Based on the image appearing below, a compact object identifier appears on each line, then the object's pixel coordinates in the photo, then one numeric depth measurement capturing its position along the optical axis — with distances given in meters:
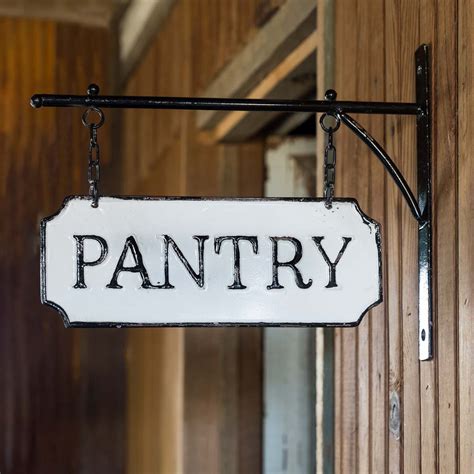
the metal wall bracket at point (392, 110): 2.08
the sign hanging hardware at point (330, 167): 2.05
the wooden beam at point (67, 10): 5.09
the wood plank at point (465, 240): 2.01
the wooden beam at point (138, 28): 4.32
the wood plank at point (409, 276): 2.16
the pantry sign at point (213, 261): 2.04
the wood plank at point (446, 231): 2.05
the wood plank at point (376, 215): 2.28
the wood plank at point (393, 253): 2.21
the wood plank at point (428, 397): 2.10
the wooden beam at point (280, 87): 2.67
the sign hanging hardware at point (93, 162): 2.04
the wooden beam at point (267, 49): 2.58
